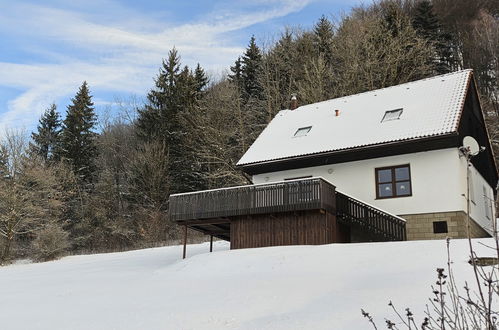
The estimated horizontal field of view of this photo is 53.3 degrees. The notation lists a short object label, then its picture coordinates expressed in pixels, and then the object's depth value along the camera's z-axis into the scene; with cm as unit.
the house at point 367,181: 1838
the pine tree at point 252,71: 4341
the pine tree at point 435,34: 3916
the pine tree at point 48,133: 5019
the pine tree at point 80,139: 4652
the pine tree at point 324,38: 4209
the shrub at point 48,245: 3222
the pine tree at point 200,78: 4645
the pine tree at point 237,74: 4551
